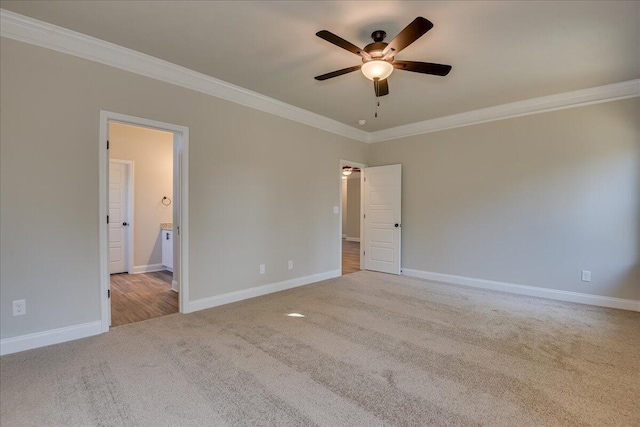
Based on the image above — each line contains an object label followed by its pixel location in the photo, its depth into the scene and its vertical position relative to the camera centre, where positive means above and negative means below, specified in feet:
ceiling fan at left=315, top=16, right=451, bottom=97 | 7.66 +4.19
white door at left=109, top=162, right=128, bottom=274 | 18.31 -0.39
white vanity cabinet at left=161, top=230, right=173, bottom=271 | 18.97 -2.37
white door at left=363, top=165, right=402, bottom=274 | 18.53 -0.39
